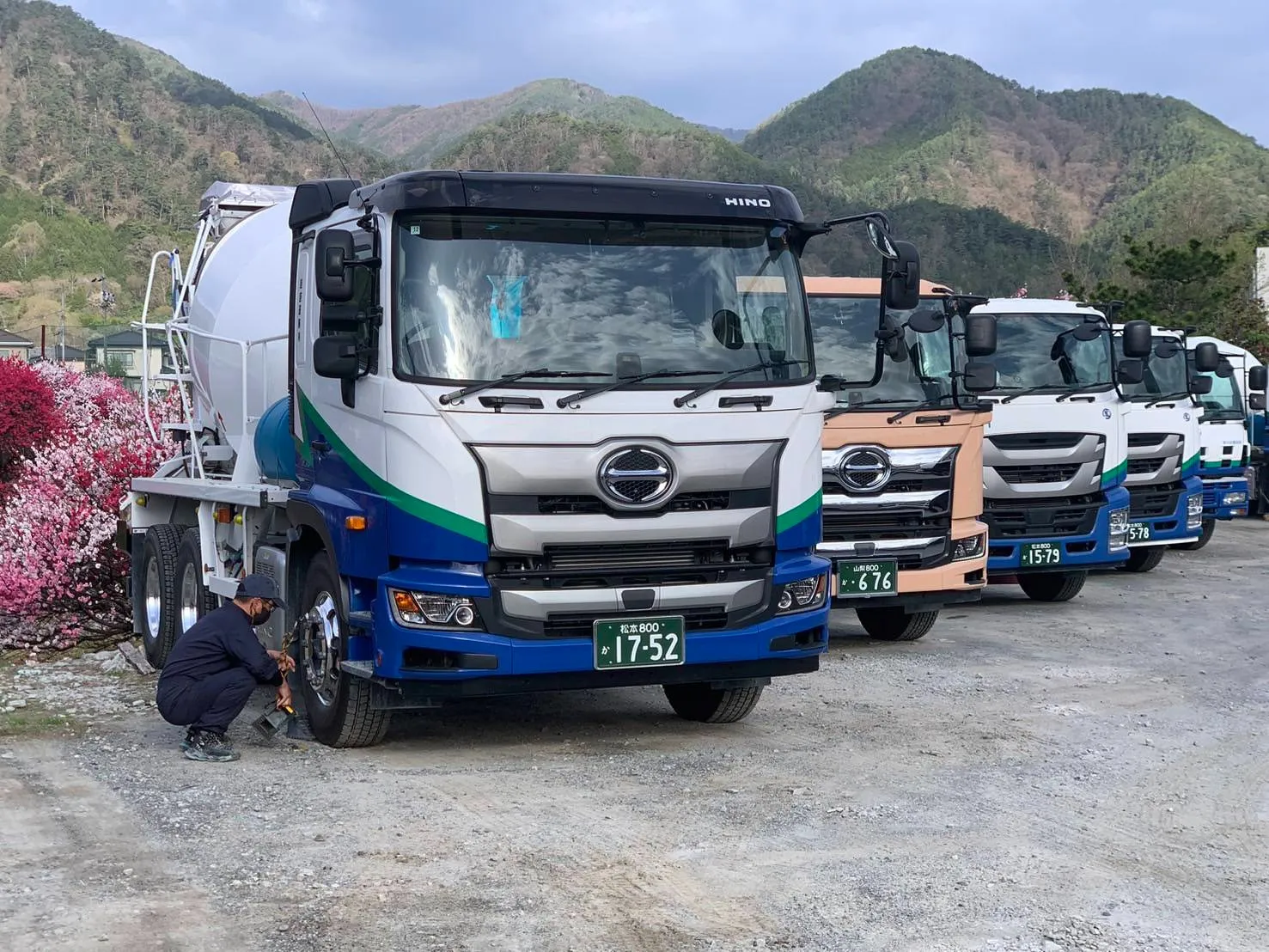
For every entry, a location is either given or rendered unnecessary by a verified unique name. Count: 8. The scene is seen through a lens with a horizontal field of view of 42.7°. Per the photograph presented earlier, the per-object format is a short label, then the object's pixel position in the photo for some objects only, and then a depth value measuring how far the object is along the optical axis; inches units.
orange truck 445.4
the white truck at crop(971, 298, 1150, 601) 530.9
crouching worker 321.1
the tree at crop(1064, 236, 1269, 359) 1450.5
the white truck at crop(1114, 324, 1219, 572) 633.6
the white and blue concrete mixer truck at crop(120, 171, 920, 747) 295.4
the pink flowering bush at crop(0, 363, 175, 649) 510.6
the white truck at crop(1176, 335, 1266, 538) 759.1
